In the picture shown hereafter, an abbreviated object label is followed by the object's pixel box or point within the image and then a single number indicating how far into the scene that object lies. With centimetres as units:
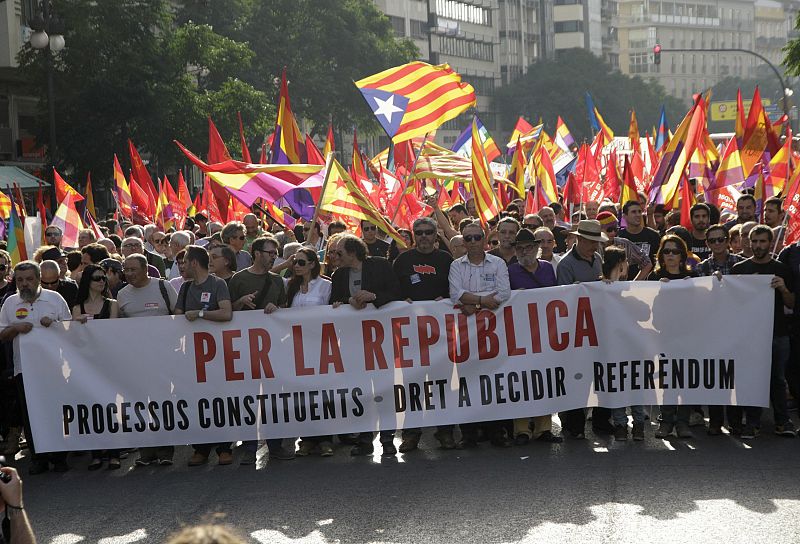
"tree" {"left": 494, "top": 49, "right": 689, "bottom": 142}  10225
